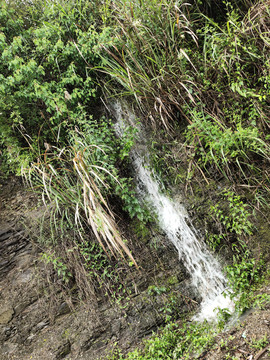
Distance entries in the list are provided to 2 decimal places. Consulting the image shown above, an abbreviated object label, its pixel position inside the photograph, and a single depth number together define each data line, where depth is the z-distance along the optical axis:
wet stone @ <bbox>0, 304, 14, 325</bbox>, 3.28
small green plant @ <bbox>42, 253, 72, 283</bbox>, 3.38
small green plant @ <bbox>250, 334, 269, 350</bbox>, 2.06
